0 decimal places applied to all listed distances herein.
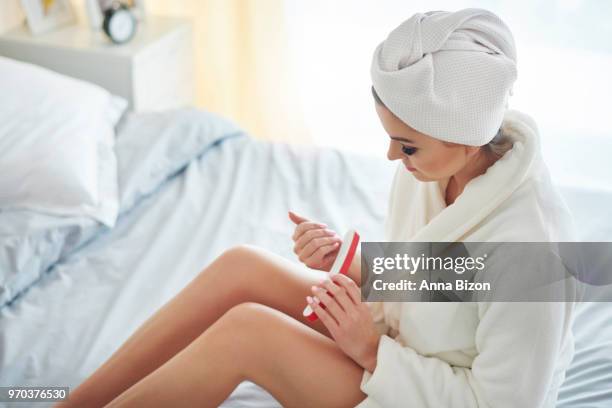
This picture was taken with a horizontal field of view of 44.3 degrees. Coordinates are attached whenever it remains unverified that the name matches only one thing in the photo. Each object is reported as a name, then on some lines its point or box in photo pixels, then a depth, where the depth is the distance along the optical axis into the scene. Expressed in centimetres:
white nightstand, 244
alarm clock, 241
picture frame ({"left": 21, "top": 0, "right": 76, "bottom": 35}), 249
